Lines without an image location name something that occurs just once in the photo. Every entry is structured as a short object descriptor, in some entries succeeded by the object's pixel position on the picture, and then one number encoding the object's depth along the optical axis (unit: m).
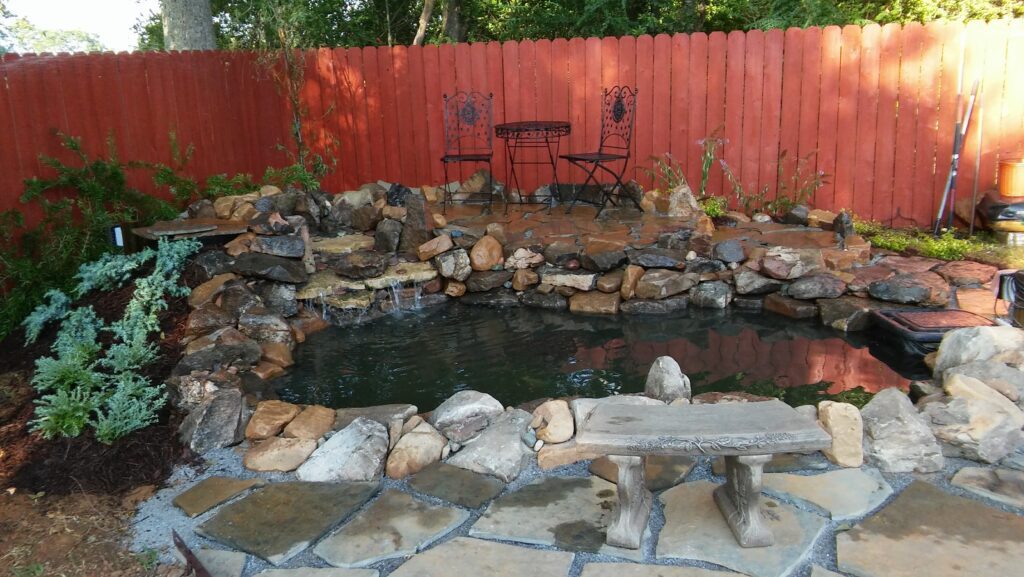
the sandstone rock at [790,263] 5.18
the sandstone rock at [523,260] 5.64
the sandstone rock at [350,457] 2.85
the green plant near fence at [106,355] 3.14
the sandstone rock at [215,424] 3.12
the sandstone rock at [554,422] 2.95
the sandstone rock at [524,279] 5.58
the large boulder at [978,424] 2.73
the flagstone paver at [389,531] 2.35
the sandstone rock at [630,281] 5.36
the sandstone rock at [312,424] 3.12
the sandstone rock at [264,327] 4.69
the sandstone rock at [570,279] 5.45
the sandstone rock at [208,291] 4.65
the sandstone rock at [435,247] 5.68
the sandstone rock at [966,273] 4.89
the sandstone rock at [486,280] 5.59
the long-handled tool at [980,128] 5.98
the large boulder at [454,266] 5.63
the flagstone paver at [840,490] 2.47
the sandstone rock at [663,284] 5.31
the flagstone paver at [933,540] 2.14
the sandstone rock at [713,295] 5.32
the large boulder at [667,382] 3.19
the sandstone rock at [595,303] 5.31
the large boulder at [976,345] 3.30
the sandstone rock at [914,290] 4.79
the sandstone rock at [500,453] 2.82
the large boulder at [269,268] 5.06
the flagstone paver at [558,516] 2.37
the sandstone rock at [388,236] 5.78
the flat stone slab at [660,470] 2.69
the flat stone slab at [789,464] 2.74
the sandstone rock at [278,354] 4.44
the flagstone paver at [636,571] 2.17
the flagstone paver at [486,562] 2.23
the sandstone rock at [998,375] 3.01
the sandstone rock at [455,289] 5.67
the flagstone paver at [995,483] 2.48
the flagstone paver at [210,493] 2.66
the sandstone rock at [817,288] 5.03
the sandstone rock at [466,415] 3.14
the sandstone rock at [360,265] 5.50
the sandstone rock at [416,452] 2.88
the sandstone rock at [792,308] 5.00
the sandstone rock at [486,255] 5.64
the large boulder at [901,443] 2.69
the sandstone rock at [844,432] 2.73
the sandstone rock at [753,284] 5.25
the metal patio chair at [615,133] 6.64
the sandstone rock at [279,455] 2.94
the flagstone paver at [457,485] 2.66
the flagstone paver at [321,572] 2.25
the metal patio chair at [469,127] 7.05
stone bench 2.16
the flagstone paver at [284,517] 2.41
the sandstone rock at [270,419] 3.17
